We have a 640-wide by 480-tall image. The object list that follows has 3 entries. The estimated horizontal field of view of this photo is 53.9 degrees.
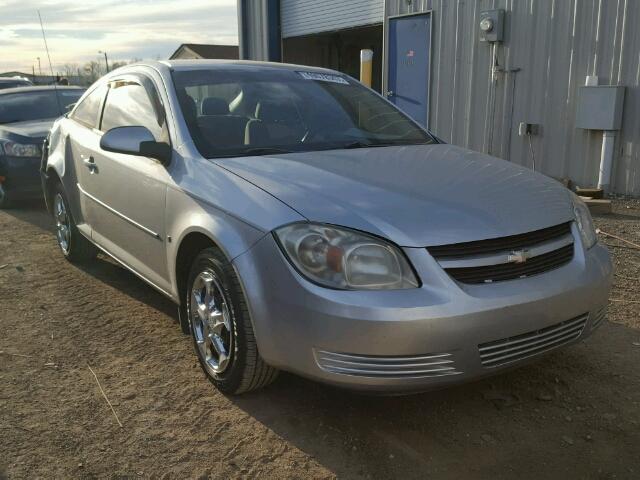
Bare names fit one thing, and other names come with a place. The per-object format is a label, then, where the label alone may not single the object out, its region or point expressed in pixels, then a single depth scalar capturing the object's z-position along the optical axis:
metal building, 7.57
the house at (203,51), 30.14
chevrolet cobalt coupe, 2.37
